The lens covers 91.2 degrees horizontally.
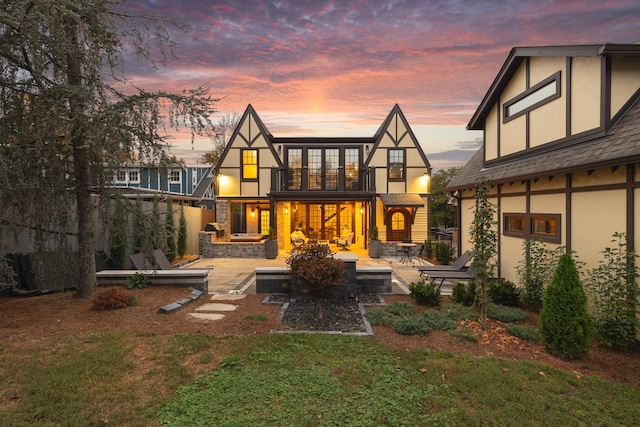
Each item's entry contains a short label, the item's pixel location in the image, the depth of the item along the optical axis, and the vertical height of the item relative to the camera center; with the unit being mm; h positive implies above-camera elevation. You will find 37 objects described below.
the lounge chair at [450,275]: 9156 -2111
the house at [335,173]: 17812 +1905
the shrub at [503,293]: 7695 -2214
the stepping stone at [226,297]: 8205 -2440
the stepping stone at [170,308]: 6762 -2230
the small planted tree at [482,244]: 6227 -810
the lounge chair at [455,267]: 9789 -2025
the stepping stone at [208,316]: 6657 -2374
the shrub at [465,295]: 7488 -2209
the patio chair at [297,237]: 16188 -1761
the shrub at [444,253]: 13438 -2116
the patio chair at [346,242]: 17516 -2111
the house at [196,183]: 27953 +2166
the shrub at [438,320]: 6051 -2323
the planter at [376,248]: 15645 -2159
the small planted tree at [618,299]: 5055 -1602
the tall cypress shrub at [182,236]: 14844 -1420
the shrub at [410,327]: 5797 -2296
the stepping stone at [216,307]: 7300 -2404
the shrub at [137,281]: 8312 -1985
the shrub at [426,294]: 7527 -2175
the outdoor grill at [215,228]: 17109 -1230
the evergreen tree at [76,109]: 5379 +1906
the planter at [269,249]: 15883 -2203
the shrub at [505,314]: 6676 -2392
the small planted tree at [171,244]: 13469 -1678
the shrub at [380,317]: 6279 -2335
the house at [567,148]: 5629 +1238
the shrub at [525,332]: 5594 -2377
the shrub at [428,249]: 15297 -2181
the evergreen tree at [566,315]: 4867 -1779
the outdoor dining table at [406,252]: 14548 -2316
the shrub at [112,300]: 6594 -1990
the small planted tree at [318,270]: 6397 -1358
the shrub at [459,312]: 6660 -2382
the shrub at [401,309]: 6836 -2326
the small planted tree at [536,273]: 7158 -1614
